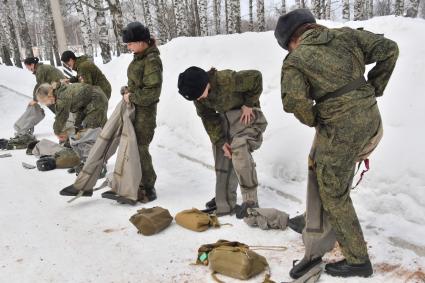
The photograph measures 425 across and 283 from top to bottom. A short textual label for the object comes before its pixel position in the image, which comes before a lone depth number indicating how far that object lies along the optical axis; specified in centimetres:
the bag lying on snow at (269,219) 364
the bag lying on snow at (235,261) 292
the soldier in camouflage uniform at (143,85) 439
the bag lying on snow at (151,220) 381
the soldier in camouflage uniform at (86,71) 621
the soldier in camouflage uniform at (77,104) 570
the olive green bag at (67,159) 639
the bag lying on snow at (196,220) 381
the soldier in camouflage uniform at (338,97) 249
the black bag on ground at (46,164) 631
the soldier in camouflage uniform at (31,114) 805
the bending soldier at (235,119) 373
